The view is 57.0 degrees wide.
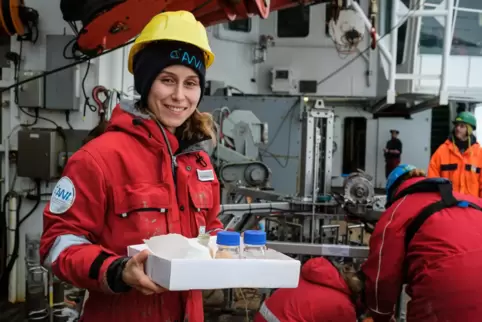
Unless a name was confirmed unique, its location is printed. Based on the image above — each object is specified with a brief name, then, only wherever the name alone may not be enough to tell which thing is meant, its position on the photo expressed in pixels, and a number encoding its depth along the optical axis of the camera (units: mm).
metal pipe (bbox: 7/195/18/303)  4426
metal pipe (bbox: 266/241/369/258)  3111
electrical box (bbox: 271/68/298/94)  11289
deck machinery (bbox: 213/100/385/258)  3689
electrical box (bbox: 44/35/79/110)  4316
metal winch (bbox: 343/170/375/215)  3660
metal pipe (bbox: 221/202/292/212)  3885
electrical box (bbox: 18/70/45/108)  4277
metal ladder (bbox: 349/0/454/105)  7098
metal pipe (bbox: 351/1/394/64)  7093
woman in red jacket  1360
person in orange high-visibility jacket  5871
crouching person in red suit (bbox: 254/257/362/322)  2578
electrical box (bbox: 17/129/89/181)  4242
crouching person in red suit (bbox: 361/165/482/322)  2305
